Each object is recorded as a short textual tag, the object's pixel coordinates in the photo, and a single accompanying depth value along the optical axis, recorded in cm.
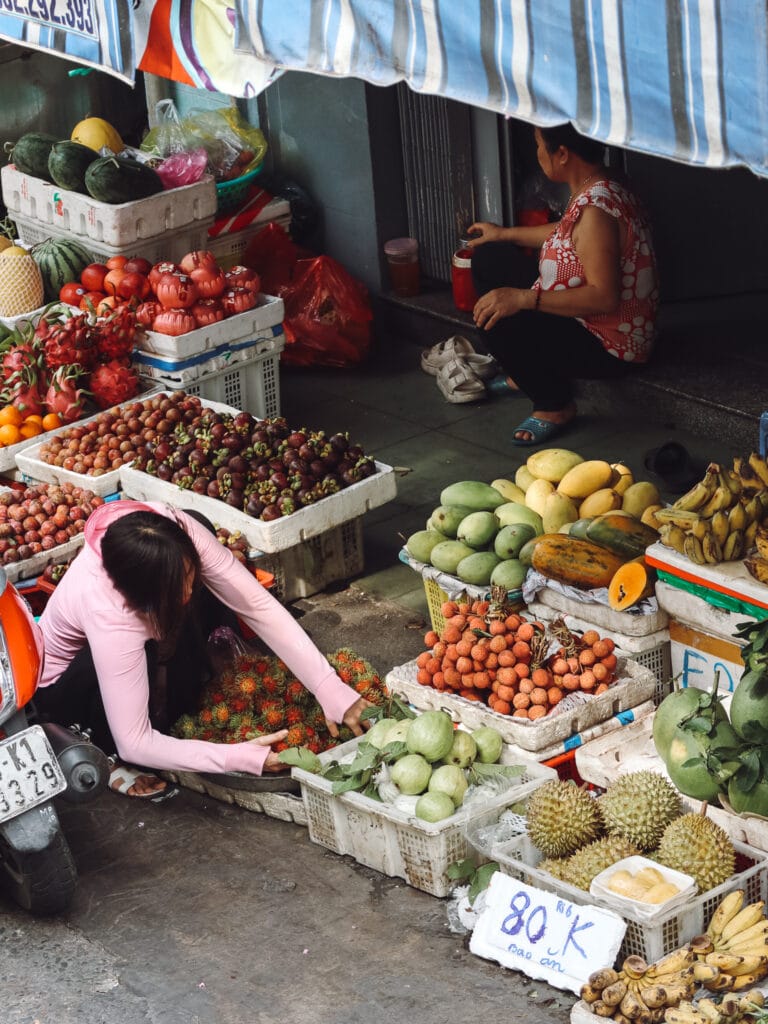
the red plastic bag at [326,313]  825
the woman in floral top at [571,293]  671
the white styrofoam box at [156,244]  749
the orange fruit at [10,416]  663
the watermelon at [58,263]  747
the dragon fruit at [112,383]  675
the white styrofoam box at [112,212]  736
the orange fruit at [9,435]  657
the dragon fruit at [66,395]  668
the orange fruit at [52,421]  668
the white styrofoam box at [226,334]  683
